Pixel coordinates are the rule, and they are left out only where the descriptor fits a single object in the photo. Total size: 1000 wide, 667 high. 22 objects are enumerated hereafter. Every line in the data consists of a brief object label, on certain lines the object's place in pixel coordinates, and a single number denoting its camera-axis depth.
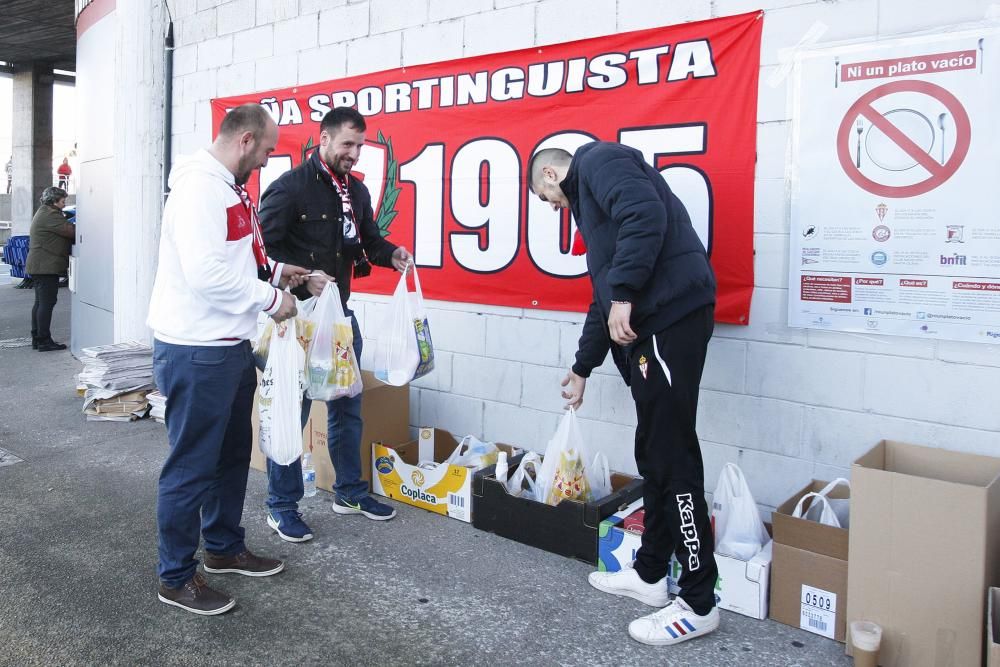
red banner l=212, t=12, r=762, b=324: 3.41
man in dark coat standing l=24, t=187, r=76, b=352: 8.42
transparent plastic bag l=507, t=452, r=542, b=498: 3.69
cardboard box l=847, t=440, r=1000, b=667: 2.40
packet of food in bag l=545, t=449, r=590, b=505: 3.39
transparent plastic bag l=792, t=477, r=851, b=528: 2.89
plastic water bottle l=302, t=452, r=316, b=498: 4.25
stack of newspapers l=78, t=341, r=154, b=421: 5.71
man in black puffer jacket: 2.64
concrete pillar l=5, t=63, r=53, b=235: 19.67
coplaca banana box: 3.83
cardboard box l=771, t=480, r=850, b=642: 2.74
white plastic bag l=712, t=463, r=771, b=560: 3.02
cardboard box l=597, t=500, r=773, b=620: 2.91
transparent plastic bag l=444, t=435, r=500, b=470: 3.99
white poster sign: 2.85
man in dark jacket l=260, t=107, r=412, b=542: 3.56
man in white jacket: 2.77
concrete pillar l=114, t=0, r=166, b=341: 6.26
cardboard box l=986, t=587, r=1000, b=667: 2.11
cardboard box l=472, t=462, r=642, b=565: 3.34
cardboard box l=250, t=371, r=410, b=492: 4.19
